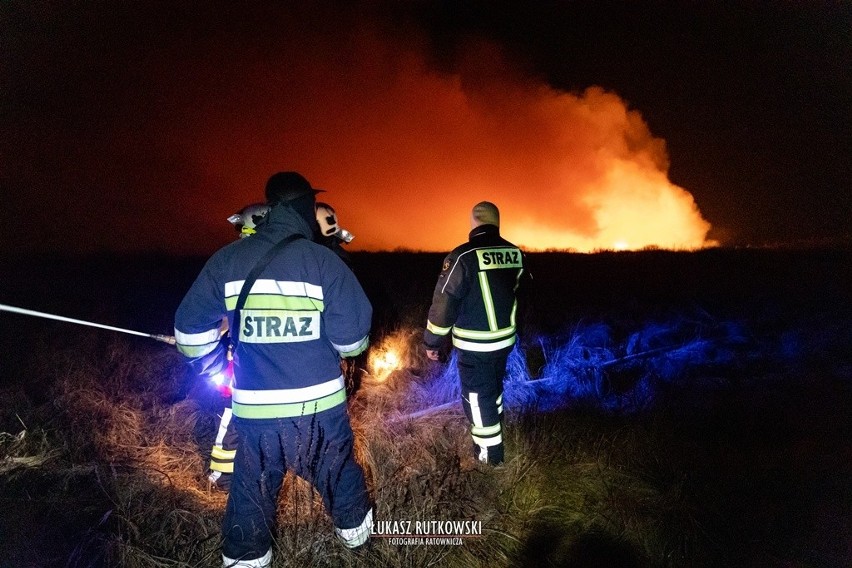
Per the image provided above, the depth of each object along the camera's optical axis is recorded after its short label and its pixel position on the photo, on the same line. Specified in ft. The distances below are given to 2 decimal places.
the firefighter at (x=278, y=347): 6.68
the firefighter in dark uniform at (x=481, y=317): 10.30
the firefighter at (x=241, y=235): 9.77
